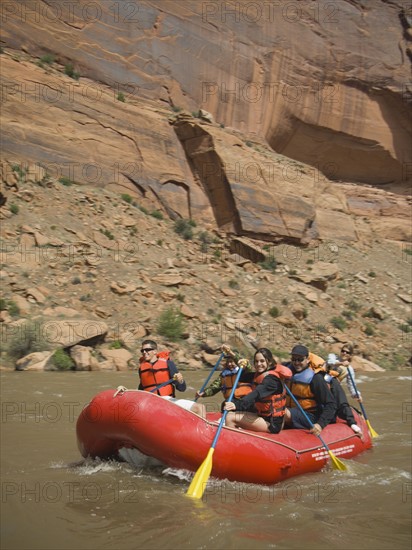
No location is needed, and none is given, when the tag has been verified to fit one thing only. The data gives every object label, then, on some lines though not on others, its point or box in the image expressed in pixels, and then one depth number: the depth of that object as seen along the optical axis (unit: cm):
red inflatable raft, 439
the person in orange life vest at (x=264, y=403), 489
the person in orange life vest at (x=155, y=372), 593
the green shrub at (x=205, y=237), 1973
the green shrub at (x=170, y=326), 1323
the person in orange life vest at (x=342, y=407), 621
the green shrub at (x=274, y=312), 1642
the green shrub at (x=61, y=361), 1068
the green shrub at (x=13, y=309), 1231
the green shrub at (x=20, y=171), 1706
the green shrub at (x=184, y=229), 1956
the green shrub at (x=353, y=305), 1930
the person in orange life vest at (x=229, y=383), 567
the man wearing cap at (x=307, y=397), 544
